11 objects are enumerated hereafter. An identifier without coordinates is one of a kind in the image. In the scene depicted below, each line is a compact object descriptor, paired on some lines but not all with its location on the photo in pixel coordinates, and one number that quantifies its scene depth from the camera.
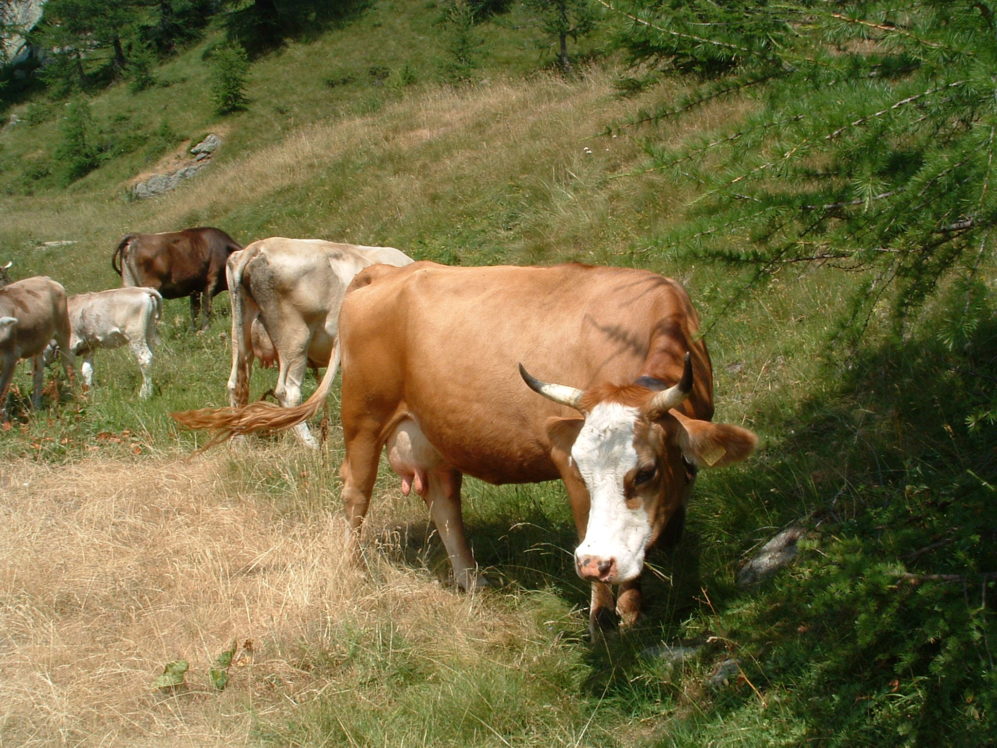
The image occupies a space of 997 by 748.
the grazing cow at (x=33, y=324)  11.21
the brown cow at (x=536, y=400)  4.03
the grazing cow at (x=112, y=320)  13.41
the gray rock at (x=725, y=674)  4.20
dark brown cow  17.03
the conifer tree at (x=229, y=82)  36.88
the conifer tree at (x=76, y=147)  39.50
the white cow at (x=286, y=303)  9.66
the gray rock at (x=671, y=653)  4.51
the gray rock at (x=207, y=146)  34.69
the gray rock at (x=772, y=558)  4.82
